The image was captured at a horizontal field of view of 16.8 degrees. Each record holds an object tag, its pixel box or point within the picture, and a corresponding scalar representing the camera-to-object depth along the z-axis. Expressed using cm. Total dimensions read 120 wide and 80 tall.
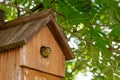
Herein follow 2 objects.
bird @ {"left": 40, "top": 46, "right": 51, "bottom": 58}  264
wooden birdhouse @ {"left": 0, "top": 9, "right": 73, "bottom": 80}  250
